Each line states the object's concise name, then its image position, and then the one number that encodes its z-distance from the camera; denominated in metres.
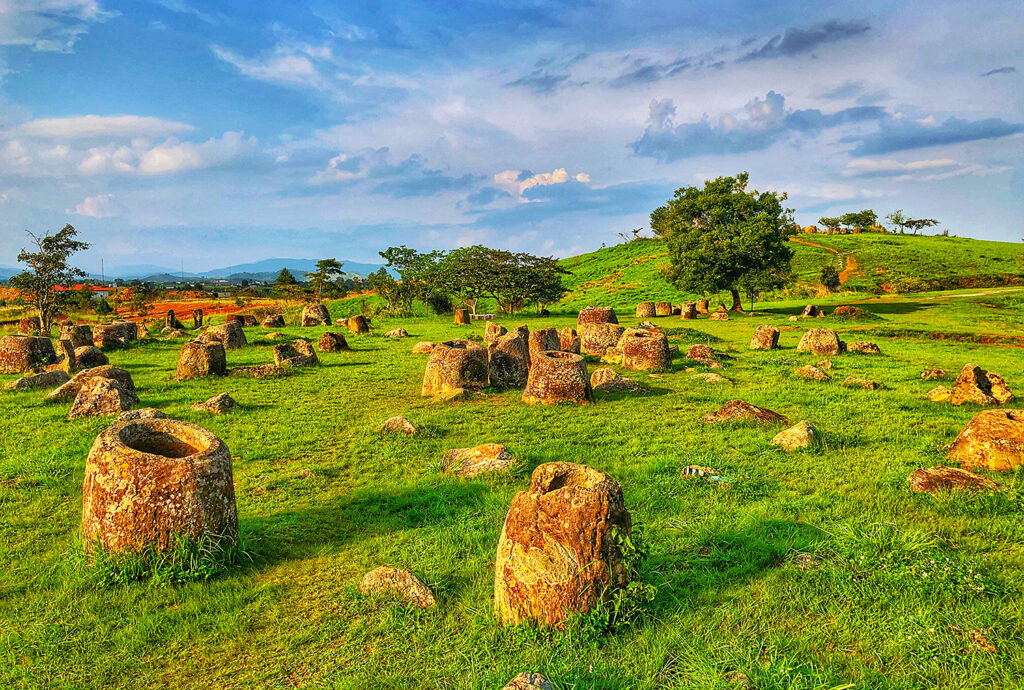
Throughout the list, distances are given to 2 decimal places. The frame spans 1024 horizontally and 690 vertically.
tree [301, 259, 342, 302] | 76.90
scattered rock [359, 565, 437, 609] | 5.49
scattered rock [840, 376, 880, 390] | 15.21
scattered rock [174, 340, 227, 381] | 18.41
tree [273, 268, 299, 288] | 75.45
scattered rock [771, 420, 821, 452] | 9.94
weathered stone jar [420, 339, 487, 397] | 15.59
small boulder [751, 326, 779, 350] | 24.34
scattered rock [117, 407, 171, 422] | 10.71
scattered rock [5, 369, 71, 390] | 15.77
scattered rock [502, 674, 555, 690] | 4.05
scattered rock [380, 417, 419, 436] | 11.60
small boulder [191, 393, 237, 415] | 13.58
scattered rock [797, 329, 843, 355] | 22.25
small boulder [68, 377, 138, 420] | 12.98
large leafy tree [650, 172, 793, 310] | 40.69
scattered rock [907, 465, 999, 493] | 7.39
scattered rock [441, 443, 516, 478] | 8.98
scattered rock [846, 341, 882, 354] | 22.06
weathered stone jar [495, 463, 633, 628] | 4.92
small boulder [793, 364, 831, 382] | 16.80
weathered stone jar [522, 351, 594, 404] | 14.30
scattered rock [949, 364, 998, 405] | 12.84
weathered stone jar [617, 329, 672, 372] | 19.20
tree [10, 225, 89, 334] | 32.31
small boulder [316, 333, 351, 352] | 25.72
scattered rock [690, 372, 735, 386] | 17.06
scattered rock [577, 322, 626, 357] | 23.36
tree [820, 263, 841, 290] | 58.52
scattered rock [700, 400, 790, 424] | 11.67
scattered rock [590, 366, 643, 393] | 15.59
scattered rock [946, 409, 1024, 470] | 8.17
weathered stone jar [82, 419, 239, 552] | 6.14
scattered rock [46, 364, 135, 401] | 14.44
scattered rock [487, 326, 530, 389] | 16.33
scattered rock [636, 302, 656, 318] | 41.81
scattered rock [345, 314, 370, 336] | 34.00
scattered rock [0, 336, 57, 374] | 19.14
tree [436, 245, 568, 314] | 45.00
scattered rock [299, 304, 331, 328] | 41.12
